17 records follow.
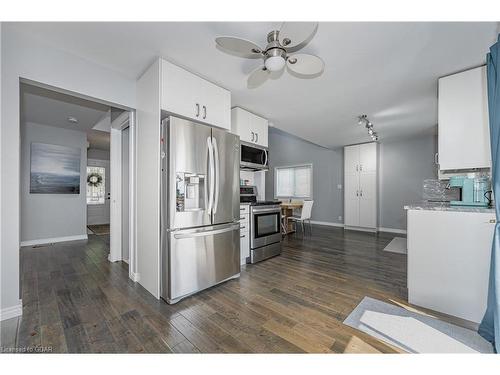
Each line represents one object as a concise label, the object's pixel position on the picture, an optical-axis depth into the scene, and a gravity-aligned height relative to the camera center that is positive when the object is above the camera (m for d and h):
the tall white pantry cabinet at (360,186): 5.59 +0.06
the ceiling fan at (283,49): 1.42 +1.07
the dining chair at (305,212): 5.11 -0.59
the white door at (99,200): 6.80 -0.35
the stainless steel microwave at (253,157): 3.30 +0.54
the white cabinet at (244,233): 3.01 -0.65
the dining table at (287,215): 5.34 -0.70
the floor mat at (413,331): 1.45 -1.11
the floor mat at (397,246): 3.83 -1.17
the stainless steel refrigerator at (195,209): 2.02 -0.21
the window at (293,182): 7.21 +0.25
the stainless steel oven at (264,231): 3.14 -0.68
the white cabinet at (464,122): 2.02 +0.67
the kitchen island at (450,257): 1.67 -0.61
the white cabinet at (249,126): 3.26 +1.04
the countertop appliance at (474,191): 1.92 -0.03
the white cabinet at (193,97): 2.11 +1.04
